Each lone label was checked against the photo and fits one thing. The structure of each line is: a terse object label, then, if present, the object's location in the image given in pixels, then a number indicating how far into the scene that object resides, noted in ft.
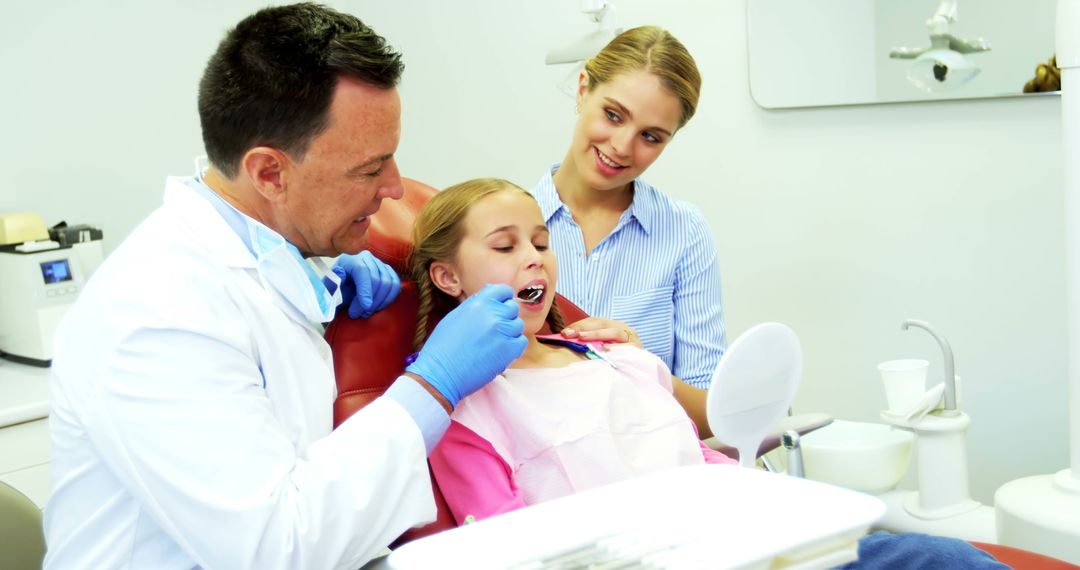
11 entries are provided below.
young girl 4.76
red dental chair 4.52
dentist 3.50
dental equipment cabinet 7.94
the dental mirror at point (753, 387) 4.17
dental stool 4.66
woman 6.24
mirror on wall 6.71
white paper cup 5.57
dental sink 5.78
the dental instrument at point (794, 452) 5.15
